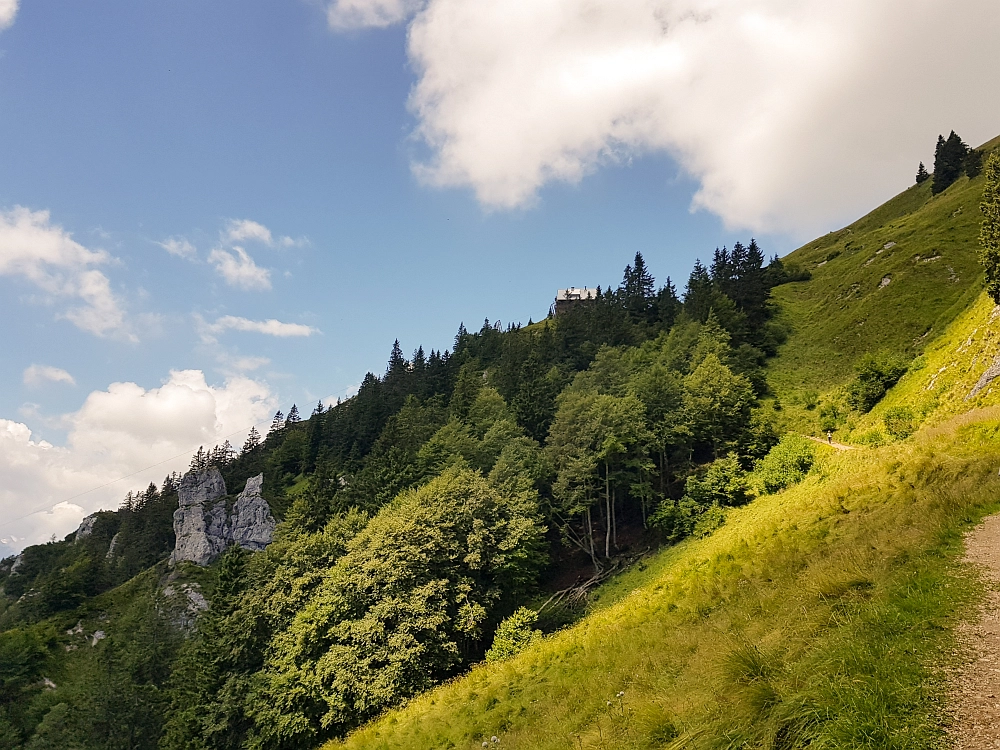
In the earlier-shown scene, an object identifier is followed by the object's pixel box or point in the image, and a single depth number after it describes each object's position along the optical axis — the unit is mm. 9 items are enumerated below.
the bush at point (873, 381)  46031
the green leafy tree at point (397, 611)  29203
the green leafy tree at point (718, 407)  49031
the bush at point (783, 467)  35844
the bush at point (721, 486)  38969
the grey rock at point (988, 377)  28078
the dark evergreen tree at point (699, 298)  77938
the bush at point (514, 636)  29328
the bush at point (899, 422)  31866
